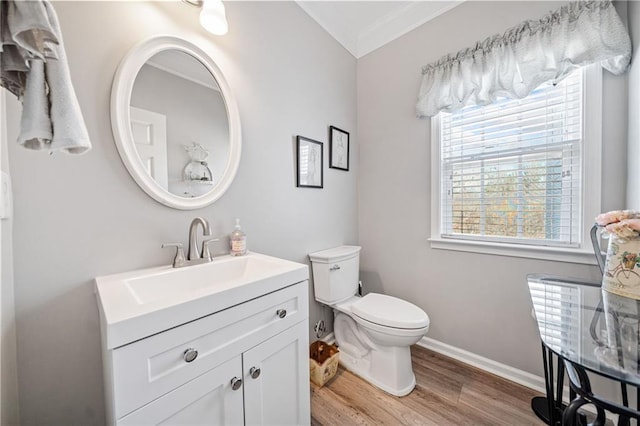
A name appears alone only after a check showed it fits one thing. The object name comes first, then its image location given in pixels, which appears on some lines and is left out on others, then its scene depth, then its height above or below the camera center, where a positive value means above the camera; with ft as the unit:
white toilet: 4.61 -2.37
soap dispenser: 4.09 -0.60
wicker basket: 4.87 -3.31
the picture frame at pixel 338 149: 6.29 +1.64
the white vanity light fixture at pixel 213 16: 3.55 +2.93
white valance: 3.71 +2.74
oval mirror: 3.19 +1.35
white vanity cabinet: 2.02 -1.67
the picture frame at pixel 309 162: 5.45 +1.12
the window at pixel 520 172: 4.26 +0.68
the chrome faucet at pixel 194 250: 3.48 -0.62
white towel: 1.52 +0.89
